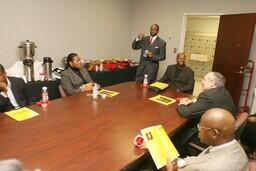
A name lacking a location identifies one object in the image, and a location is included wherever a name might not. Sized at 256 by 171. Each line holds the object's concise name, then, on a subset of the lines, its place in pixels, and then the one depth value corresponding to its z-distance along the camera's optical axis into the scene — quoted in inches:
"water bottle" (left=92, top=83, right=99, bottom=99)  104.4
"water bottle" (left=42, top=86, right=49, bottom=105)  91.9
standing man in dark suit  173.6
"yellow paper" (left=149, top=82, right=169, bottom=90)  124.1
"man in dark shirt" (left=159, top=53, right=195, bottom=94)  142.3
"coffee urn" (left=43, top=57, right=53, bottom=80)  151.2
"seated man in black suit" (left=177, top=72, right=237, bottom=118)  87.8
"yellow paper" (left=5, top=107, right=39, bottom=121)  78.7
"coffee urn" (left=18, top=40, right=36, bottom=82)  142.7
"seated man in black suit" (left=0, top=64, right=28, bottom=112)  90.7
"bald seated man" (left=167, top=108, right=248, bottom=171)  46.6
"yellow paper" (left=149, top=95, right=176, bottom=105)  104.5
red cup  65.2
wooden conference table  56.6
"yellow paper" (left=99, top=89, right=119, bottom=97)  110.8
